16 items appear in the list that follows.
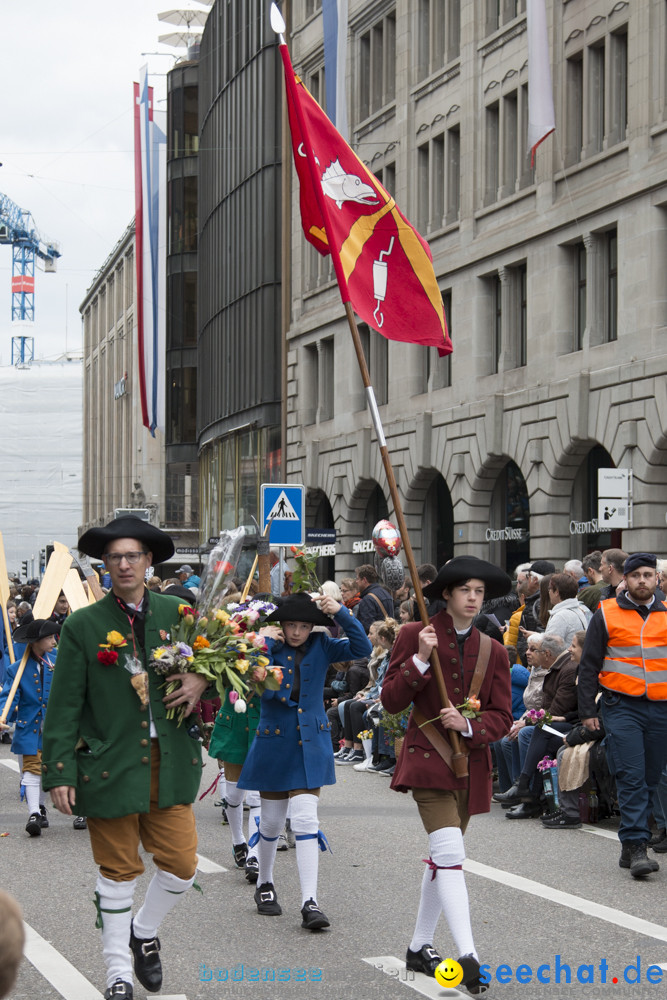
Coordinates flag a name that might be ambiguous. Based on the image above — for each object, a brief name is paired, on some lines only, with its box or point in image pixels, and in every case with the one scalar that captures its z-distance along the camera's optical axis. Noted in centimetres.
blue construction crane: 15550
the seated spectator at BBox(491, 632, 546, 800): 1238
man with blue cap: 941
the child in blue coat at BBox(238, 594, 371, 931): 800
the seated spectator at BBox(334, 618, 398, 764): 1537
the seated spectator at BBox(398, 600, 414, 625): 1486
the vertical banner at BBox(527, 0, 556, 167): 2672
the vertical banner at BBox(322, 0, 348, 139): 3425
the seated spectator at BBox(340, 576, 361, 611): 1798
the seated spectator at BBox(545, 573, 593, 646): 1257
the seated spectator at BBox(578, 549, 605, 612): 1310
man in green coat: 604
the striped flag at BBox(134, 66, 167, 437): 3969
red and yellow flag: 891
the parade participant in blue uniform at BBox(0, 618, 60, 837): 1223
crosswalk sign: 1930
